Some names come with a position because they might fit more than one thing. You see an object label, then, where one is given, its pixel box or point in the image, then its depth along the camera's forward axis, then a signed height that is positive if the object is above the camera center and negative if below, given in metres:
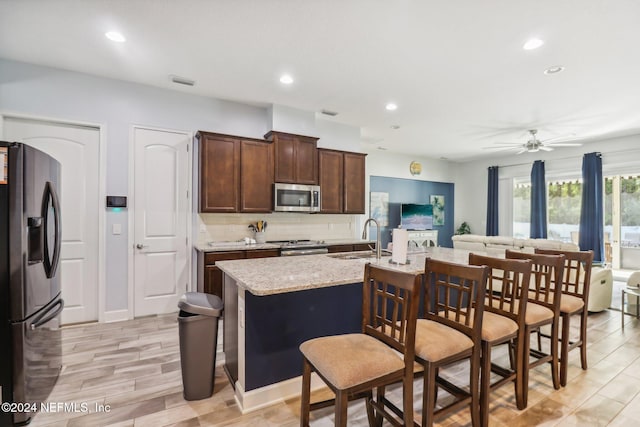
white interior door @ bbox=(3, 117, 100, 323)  3.46 +0.06
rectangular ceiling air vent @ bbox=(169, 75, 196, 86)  3.60 +1.59
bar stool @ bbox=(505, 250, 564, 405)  2.07 -0.68
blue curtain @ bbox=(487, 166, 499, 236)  7.98 +0.29
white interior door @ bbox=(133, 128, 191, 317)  3.83 -0.08
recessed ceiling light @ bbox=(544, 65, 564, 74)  3.22 +1.55
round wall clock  7.96 +1.19
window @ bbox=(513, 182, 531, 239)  7.65 +0.10
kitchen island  2.01 -0.75
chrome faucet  2.81 -0.33
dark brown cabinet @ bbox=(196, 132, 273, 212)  4.02 +0.54
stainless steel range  4.29 -0.49
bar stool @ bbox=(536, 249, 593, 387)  2.37 -0.74
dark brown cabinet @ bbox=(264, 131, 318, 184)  4.49 +0.84
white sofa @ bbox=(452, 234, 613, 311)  3.99 -0.55
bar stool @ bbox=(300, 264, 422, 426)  1.37 -0.68
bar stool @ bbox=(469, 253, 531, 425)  1.82 -0.68
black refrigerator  1.83 -0.42
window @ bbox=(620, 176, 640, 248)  5.98 +0.05
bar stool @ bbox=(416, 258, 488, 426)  1.58 -0.68
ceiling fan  5.44 +1.45
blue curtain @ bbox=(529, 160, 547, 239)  7.12 +0.26
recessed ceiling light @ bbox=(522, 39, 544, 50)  2.74 +1.55
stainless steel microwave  4.46 +0.24
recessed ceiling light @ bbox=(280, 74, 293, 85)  3.53 +1.58
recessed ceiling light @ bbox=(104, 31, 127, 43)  2.70 +1.58
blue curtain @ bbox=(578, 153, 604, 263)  6.12 +0.14
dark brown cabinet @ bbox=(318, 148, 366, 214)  5.00 +0.55
